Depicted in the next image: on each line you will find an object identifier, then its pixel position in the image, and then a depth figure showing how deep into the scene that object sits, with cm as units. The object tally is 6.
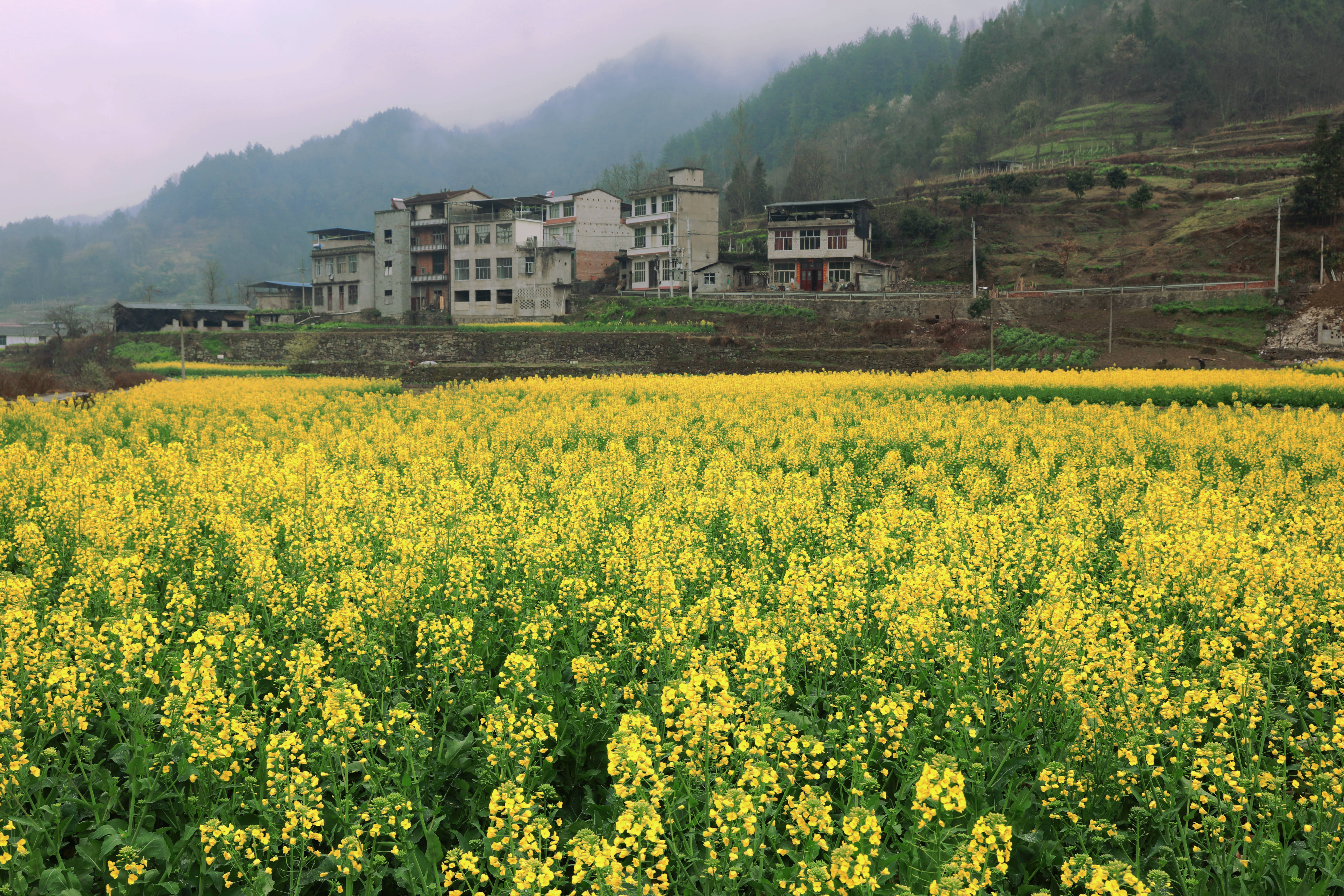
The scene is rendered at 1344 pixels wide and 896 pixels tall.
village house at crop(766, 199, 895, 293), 7925
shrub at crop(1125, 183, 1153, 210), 8250
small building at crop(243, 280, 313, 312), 10131
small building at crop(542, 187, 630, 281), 8606
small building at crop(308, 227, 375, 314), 8638
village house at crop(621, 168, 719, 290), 8200
